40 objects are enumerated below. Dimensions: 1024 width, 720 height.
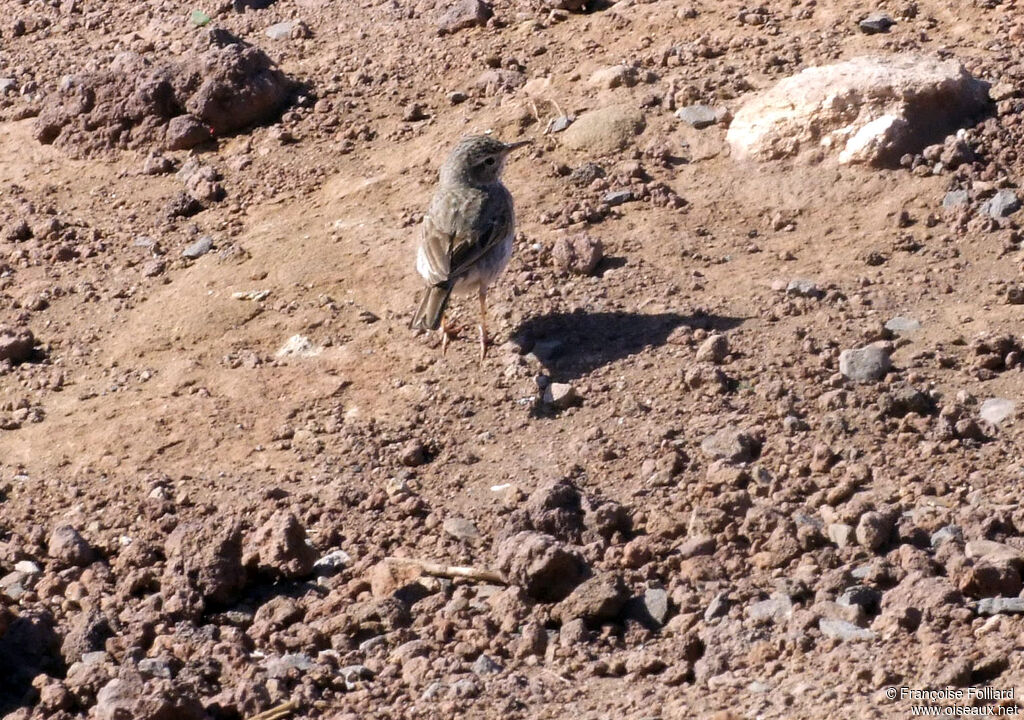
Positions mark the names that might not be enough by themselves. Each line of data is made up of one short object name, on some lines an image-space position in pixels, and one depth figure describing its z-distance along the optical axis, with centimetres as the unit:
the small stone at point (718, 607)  1129
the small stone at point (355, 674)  1122
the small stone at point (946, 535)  1163
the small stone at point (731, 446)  1331
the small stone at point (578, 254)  1672
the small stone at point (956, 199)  1662
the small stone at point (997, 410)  1326
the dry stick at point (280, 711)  1080
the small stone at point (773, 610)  1109
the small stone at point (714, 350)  1478
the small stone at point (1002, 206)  1639
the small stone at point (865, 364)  1411
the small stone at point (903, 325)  1478
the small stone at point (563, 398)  1477
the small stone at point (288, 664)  1132
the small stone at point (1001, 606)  1064
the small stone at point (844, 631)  1050
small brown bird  1611
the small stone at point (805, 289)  1555
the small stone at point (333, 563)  1278
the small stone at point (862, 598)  1098
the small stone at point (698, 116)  1862
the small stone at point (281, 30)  2295
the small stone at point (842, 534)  1189
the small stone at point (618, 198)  1780
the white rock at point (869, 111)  1741
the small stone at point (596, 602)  1149
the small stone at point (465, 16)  2166
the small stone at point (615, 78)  1958
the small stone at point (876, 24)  1959
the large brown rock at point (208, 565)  1228
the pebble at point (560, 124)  1914
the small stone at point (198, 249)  1856
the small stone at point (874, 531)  1176
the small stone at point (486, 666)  1115
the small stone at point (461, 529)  1299
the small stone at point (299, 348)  1637
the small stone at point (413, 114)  2027
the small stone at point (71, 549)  1295
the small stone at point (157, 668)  1127
